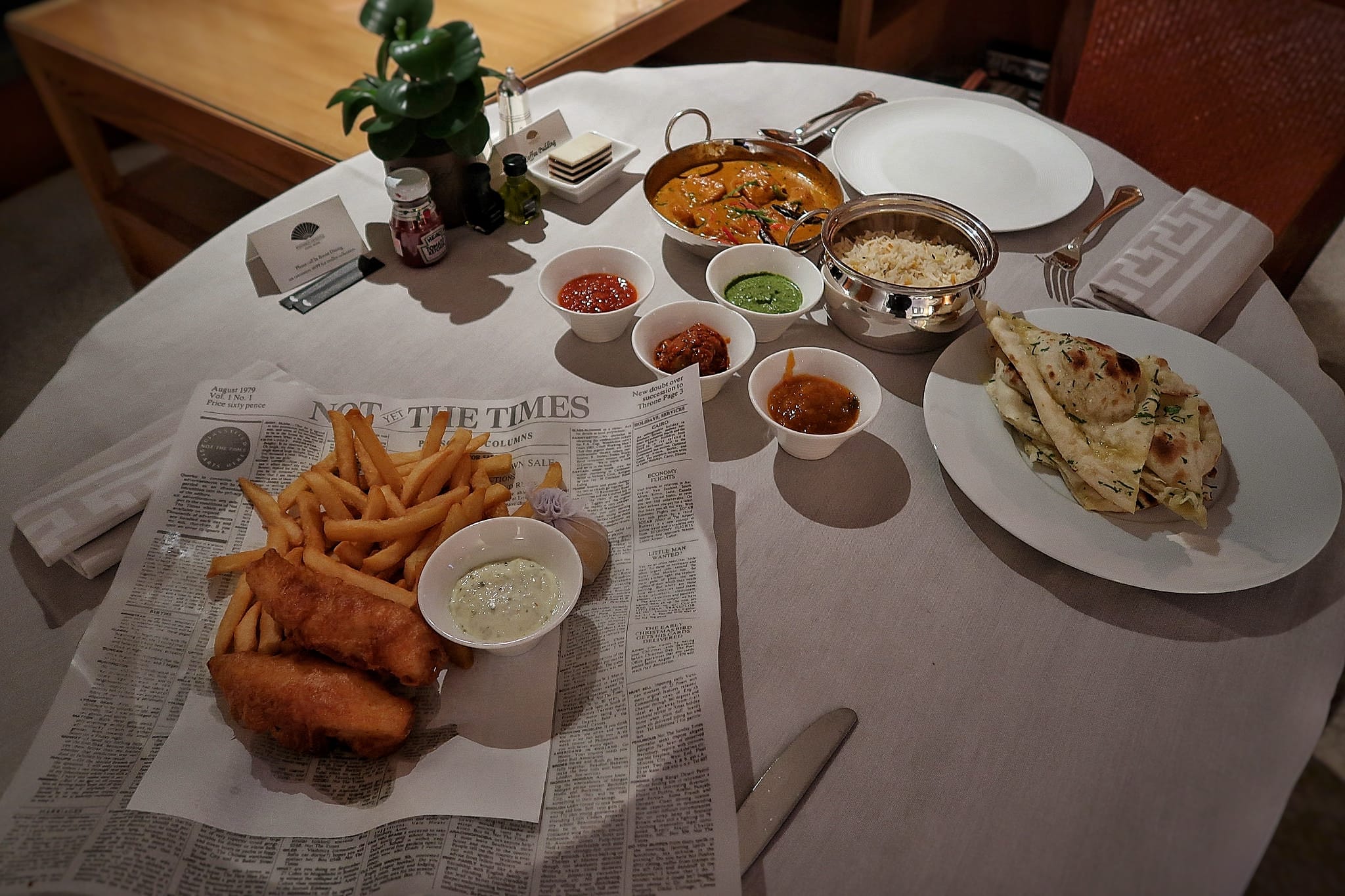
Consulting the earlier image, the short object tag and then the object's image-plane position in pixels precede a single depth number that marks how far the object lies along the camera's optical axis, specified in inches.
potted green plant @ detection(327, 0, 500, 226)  25.1
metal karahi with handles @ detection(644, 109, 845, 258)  30.9
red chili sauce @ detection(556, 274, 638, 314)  26.9
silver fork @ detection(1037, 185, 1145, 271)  29.1
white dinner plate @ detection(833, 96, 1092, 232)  31.5
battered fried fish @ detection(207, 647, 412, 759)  18.4
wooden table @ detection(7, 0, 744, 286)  41.0
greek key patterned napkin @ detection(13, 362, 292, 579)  21.0
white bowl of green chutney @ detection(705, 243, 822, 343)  26.4
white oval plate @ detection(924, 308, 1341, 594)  20.5
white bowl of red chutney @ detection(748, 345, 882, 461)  23.3
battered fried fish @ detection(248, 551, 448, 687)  19.0
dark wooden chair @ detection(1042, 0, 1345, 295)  34.4
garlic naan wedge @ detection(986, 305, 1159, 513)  21.4
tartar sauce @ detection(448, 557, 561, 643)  19.8
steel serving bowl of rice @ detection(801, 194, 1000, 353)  25.1
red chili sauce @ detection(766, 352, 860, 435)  23.4
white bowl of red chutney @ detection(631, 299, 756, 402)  24.5
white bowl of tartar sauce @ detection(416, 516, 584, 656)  19.7
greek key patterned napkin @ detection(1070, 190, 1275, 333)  26.8
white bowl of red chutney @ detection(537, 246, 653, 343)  26.4
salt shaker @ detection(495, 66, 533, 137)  31.1
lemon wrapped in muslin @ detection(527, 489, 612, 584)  21.2
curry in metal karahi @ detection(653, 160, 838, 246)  29.4
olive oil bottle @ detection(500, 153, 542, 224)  31.0
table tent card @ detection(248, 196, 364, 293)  27.8
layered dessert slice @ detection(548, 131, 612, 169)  31.7
